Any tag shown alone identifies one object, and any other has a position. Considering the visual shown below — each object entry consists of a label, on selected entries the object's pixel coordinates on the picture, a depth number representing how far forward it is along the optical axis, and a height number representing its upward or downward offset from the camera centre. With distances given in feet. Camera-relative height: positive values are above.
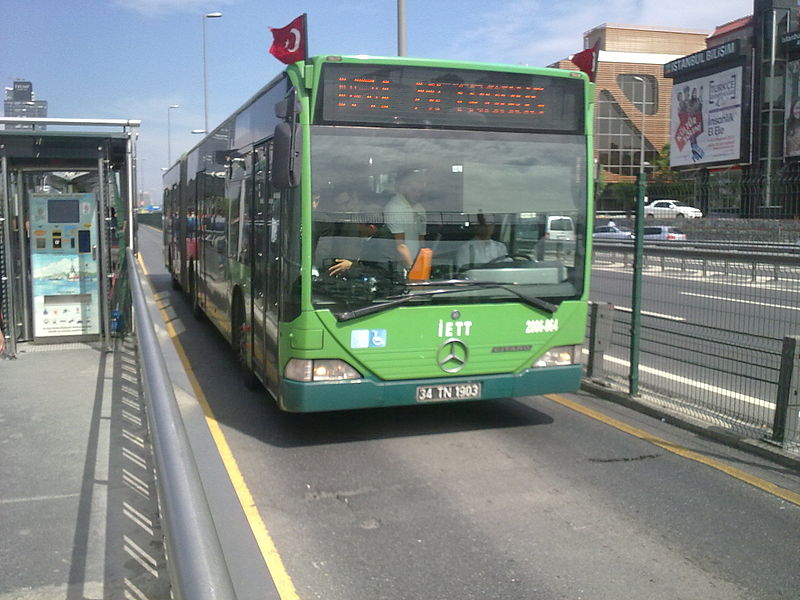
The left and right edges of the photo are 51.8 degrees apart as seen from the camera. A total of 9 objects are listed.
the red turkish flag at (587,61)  24.43 +5.14
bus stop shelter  34.50 -0.36
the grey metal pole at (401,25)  47.50 +11.93
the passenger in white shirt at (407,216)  21.68 +0.42
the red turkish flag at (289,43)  20.93 +4.84
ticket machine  36.04 -1.51
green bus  21.13 +0.01
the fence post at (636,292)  27.04 -1.97
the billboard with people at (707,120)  176.86 +25.36
